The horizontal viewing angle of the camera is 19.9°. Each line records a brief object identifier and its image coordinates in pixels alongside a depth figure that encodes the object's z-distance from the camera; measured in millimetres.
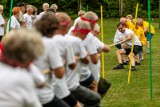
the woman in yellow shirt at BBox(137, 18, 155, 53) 15867
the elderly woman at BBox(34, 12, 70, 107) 4566
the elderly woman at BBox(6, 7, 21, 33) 12976
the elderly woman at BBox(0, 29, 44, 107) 3195
